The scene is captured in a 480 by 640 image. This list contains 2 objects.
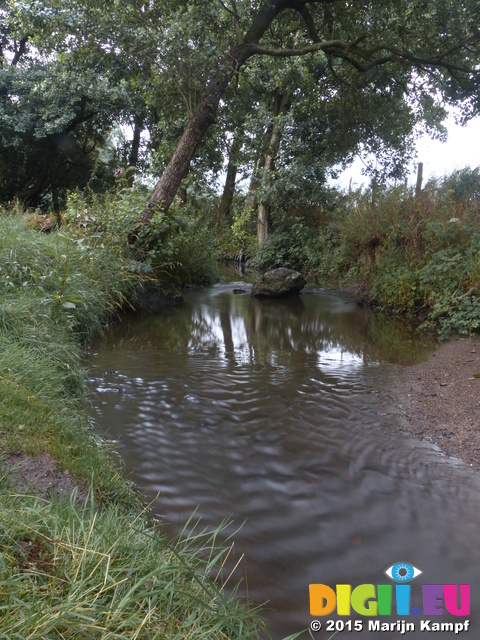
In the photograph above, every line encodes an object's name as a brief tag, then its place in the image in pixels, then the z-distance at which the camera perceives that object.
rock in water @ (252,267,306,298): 11.83
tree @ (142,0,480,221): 9.01
